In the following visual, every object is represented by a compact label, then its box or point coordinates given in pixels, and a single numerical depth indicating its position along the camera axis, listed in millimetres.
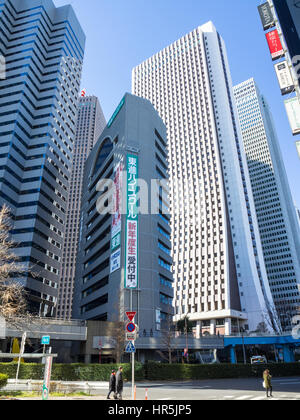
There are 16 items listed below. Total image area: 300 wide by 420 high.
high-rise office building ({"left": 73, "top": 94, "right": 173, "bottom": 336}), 58875
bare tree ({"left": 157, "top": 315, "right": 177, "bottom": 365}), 53938
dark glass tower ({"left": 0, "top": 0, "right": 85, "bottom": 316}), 80250
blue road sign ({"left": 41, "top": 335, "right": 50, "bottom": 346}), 23006
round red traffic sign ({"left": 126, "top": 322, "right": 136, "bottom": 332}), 15190
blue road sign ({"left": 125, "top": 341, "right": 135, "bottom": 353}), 15779
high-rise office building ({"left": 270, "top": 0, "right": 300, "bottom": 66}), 26734
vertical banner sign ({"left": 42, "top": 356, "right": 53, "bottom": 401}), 14527
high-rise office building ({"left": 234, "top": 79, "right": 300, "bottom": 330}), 154875
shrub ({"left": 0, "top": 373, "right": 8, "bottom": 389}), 17397
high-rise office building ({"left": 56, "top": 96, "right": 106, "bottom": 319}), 178750
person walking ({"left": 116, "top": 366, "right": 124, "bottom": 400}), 17697
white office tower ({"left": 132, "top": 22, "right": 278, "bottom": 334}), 103000
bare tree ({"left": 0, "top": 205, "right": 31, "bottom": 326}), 18891
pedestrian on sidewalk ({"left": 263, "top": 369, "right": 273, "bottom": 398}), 19641
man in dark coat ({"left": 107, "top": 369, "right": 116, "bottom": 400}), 18094
